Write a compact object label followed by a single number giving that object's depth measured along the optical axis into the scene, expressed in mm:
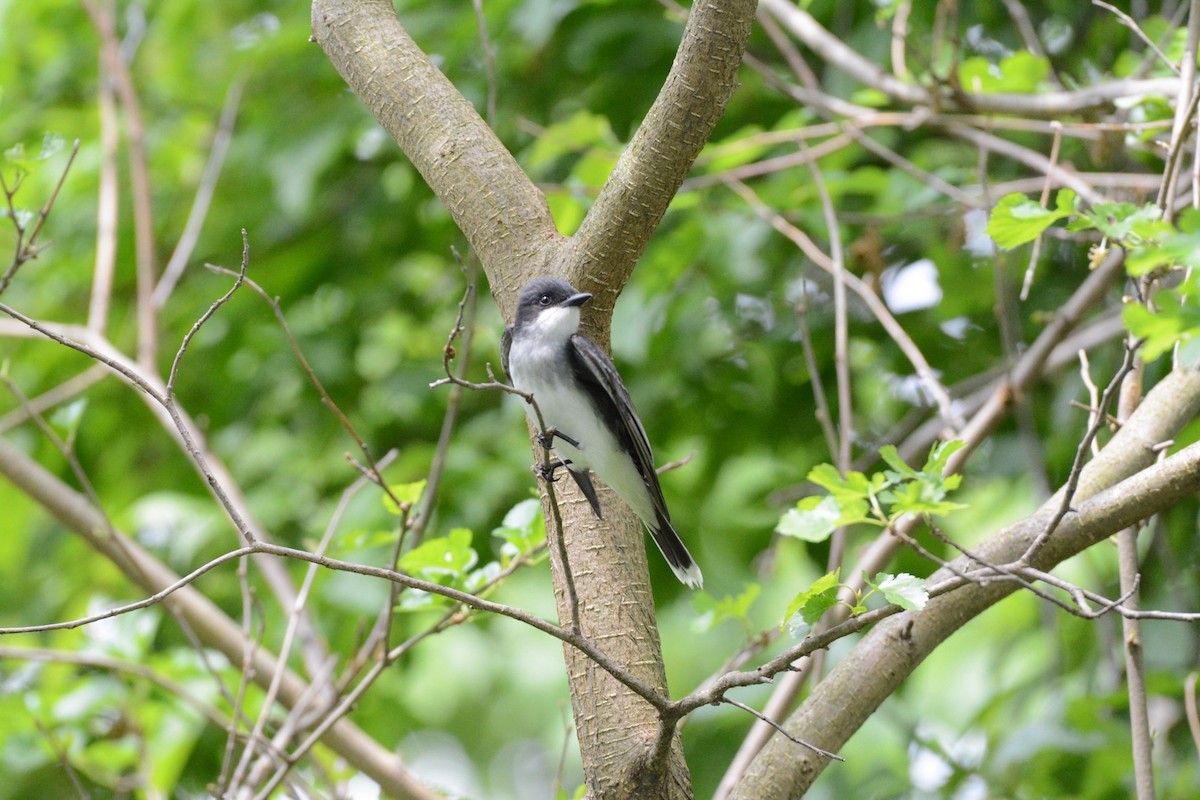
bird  5738
